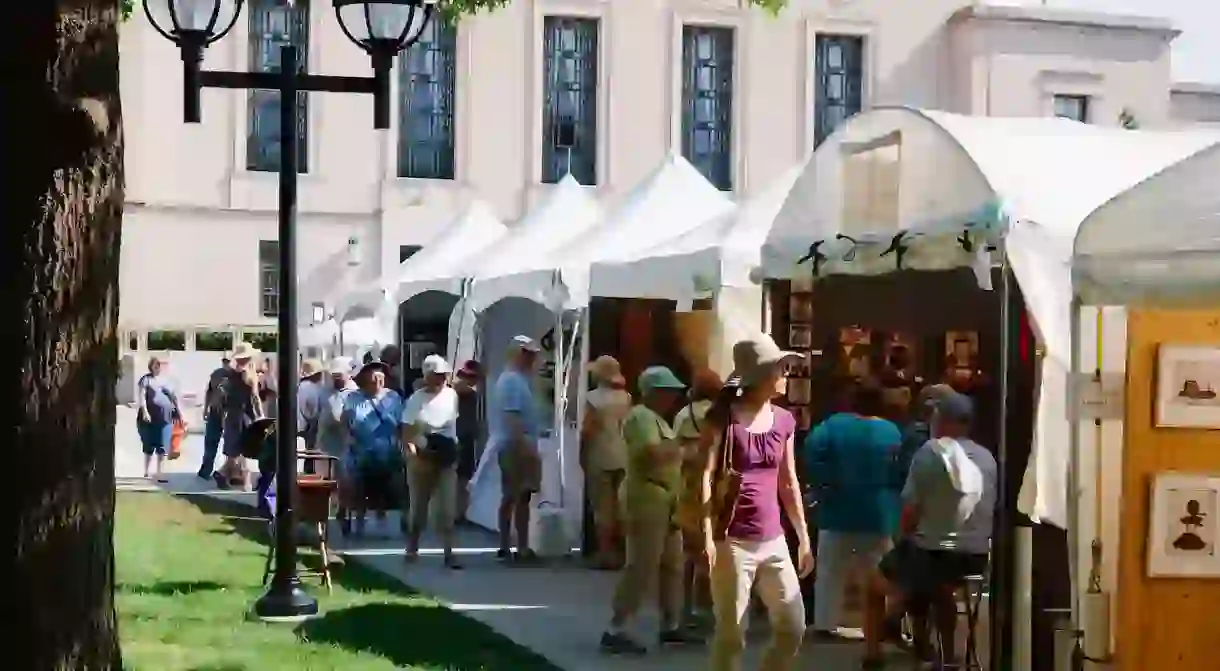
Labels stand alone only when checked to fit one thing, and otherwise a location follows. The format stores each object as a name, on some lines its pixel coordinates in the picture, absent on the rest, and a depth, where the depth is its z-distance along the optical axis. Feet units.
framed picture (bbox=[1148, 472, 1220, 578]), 23.47
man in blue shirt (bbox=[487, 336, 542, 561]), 41.83
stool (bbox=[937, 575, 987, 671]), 25.70
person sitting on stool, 25.25
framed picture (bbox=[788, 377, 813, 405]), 34.06
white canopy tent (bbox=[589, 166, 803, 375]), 34.73
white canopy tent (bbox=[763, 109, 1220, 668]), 22.00
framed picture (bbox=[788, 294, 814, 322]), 34.32
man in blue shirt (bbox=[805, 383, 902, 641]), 29.07
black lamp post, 31.65
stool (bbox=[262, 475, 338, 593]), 36.09
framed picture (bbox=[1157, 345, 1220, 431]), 23.52
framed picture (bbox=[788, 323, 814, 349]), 34.27
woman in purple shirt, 22.58
